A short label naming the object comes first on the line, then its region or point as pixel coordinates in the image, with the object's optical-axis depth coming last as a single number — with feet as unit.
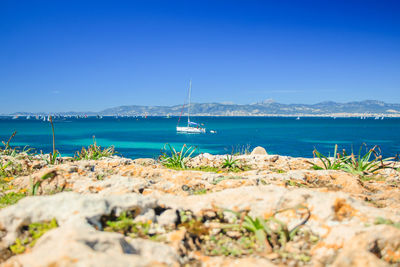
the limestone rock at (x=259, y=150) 59.88
